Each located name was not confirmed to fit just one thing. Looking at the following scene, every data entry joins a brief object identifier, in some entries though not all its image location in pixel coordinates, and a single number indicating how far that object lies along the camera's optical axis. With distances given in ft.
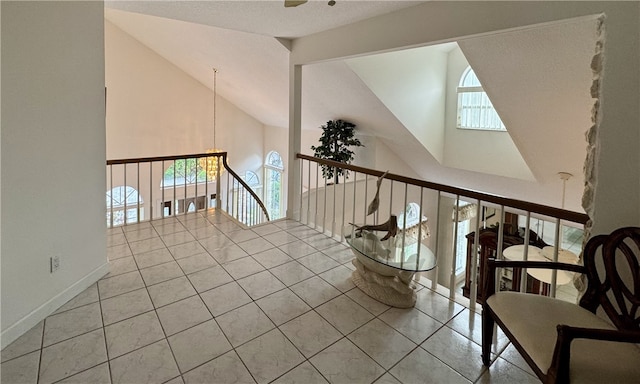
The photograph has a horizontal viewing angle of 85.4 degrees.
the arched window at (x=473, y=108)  17.58
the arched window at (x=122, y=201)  27.27
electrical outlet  8.22
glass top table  8.25
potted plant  20.97
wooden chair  4.58
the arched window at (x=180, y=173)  30.14
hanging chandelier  20.38
